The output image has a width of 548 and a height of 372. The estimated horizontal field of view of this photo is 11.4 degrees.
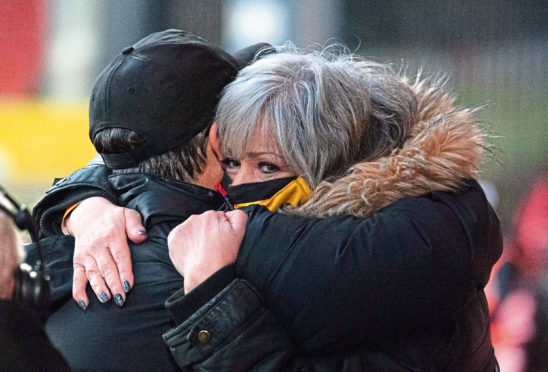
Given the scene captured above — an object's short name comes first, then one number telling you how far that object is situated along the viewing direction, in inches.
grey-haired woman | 114.6
